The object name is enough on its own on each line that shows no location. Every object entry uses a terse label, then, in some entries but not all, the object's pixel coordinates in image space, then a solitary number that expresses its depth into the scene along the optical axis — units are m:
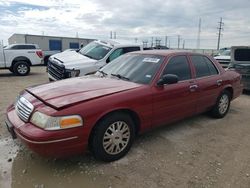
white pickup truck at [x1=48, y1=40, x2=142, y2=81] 5.41
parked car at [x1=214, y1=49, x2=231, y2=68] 9.73
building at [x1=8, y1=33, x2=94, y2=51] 17.90
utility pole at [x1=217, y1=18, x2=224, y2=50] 44.28
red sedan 2.31
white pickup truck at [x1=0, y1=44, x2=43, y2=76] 9.22
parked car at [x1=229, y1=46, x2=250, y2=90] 6.61
